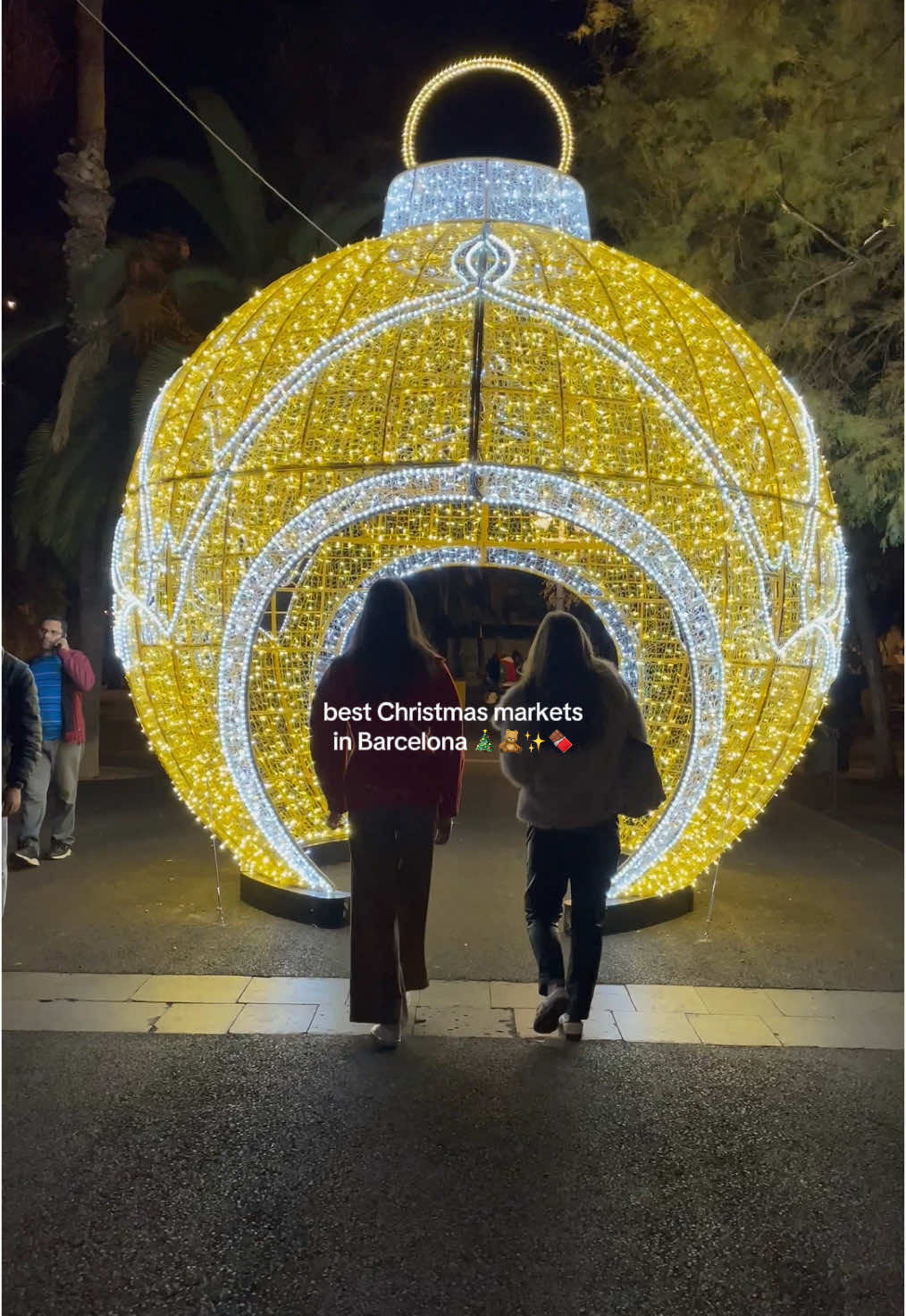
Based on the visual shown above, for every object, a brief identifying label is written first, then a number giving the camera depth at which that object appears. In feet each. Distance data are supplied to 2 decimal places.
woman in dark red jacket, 12.50
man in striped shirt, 21.77
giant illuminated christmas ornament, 16.76
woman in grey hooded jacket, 12.67
